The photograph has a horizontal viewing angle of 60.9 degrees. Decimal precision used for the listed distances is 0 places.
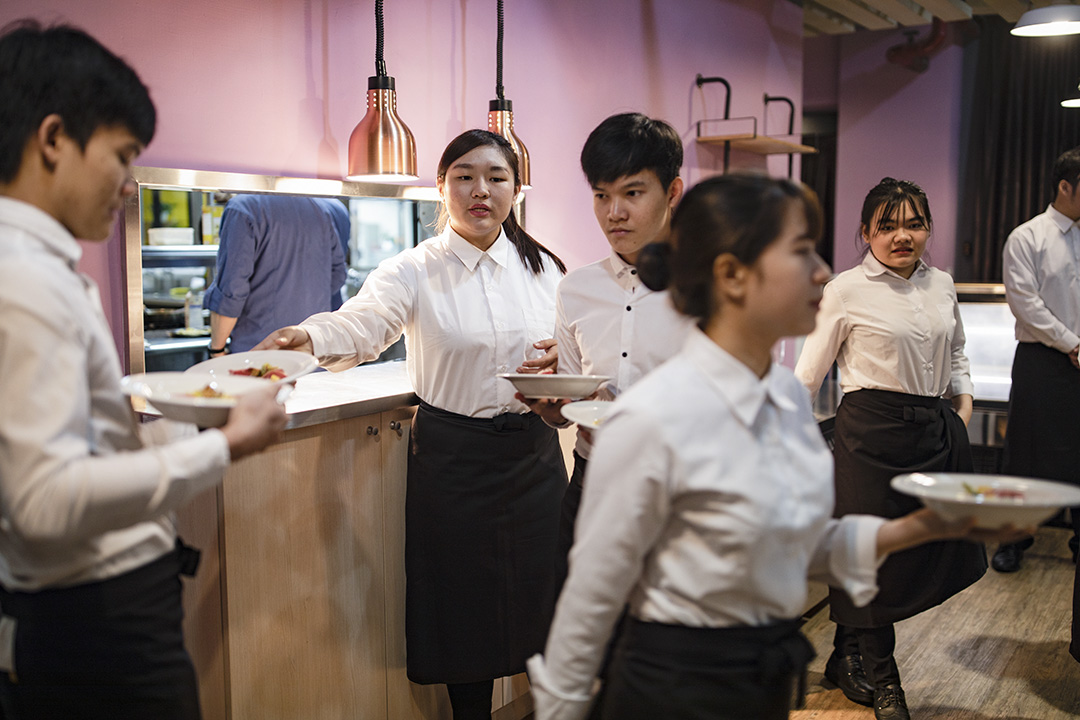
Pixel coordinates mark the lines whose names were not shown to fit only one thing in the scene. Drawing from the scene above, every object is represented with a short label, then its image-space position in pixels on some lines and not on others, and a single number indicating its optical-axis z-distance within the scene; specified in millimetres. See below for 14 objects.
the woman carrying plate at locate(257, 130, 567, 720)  2414
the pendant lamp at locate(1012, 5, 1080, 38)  4320
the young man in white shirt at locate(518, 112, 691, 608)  2006
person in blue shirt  2609
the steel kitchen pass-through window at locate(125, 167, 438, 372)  2318
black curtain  6895
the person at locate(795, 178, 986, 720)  2686
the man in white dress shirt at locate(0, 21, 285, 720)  1079
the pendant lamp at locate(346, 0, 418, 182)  2676
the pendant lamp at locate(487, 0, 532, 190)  3182
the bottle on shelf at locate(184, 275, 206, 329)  2479
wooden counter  2096
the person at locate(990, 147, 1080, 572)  4020
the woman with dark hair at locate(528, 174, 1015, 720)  1186
